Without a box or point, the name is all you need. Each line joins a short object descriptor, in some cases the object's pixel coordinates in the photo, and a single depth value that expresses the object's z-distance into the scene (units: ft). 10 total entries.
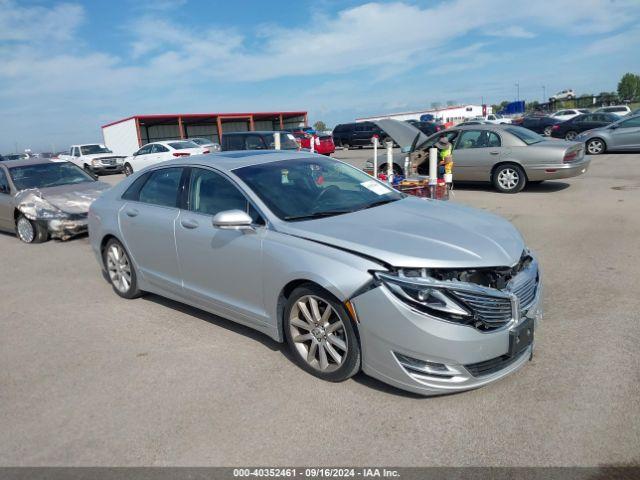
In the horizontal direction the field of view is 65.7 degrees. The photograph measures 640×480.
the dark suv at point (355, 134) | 106.42
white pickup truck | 82.99
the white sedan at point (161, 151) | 71.67
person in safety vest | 29.67
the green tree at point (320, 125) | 321.28
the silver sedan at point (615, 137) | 56.34
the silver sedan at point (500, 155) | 34.76
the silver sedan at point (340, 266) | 10.02
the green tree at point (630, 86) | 441.68
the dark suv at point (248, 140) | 52.04
